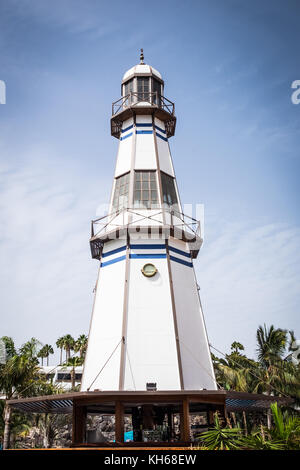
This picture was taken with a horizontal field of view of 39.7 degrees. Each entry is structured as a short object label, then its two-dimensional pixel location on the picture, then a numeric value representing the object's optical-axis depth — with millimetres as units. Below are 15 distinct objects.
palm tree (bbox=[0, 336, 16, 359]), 33562
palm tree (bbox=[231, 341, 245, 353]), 50791
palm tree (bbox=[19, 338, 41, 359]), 36531
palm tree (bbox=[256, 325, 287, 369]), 38969
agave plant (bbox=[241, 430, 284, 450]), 10805
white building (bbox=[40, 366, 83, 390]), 73675
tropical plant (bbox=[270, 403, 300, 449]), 11097
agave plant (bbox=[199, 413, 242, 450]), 11522
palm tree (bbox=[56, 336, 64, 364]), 60712
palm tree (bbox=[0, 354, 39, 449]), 27156
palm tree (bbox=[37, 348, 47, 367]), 70862
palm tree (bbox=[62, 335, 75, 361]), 60469
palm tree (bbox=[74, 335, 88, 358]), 56094
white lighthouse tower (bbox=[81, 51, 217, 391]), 20500
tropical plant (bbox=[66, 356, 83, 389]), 46866
